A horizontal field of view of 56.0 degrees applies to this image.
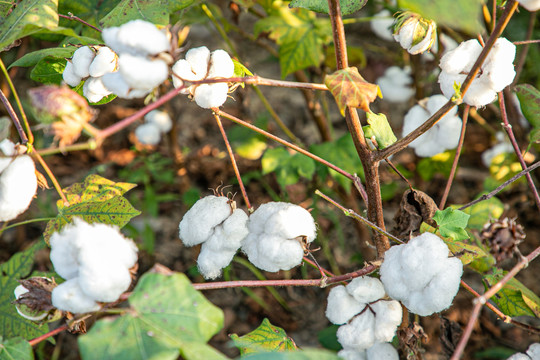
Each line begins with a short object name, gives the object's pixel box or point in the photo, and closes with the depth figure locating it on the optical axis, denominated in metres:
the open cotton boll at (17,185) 0.95
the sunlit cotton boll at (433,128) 1.33
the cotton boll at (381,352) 1.15
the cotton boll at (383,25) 2.05
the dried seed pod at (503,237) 1.13
